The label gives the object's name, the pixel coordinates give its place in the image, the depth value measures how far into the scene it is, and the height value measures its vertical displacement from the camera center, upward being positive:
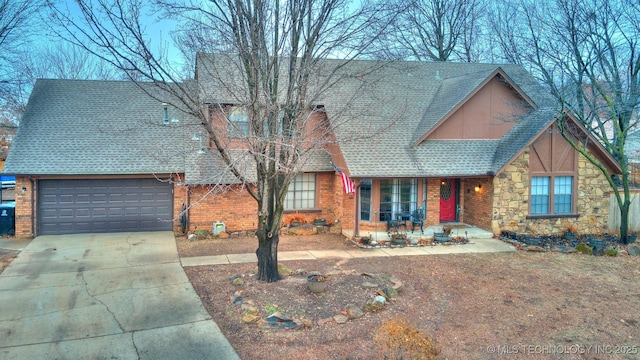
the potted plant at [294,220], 15.55 -1.70
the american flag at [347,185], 13.80 -0.37
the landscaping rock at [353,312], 7.69 -2.46
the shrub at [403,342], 6.43 -2.59
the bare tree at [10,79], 13.70 +3.55
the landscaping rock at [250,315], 7.47 -2.48
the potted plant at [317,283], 8.59 -2.18
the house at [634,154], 18.00 +1.54
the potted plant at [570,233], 14.97 -1.95
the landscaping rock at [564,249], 13.15 -2.21
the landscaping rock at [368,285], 9.05 -2.32
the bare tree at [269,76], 8.32 +1.89
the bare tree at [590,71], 14.10 +3.62
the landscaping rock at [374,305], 8.04 -2.43
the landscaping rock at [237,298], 8.27 -2.43
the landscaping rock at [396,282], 9.31 -2.37
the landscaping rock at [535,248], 13.22 -2.20
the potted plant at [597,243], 13.57 -2.08
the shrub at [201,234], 14.49 -2.10
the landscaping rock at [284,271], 9.99 -2.28
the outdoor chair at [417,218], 15.02 -1.51
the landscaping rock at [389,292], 8.74 -2.40
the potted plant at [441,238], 14.22 -2.06
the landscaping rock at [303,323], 7.32 -2.53
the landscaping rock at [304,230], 15.42 -2.03
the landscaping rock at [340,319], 7.52 -2.52
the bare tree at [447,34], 29.22 +9.75
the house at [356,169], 14.48 +0.12
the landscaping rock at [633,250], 13.15 -2.19
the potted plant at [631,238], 14.60 -2.04
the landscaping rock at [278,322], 7.31 -2.53
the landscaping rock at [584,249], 13.09 -2.16
